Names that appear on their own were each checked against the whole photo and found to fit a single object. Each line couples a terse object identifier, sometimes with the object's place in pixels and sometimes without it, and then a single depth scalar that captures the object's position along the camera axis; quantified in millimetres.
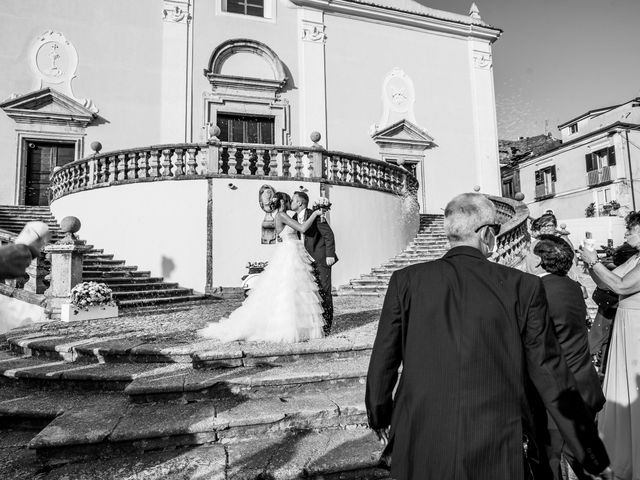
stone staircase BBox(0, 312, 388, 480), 2916
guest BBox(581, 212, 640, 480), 2830
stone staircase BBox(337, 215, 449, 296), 10203
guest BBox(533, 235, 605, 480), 2449
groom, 5180
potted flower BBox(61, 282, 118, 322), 6883
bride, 4695
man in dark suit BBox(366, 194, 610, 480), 1513
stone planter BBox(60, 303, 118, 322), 6871
